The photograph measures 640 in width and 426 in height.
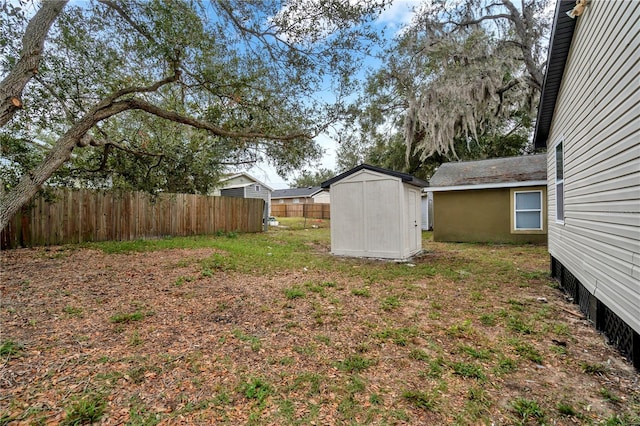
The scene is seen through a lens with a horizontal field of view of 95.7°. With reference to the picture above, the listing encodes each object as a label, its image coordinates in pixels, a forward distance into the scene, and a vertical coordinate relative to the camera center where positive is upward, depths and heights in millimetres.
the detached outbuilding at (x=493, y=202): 8945 +268
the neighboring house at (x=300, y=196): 30578 +1837
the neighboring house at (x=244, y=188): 19641 +1802
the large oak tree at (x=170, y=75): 4121 +2401
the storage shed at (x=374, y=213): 6574 -35
